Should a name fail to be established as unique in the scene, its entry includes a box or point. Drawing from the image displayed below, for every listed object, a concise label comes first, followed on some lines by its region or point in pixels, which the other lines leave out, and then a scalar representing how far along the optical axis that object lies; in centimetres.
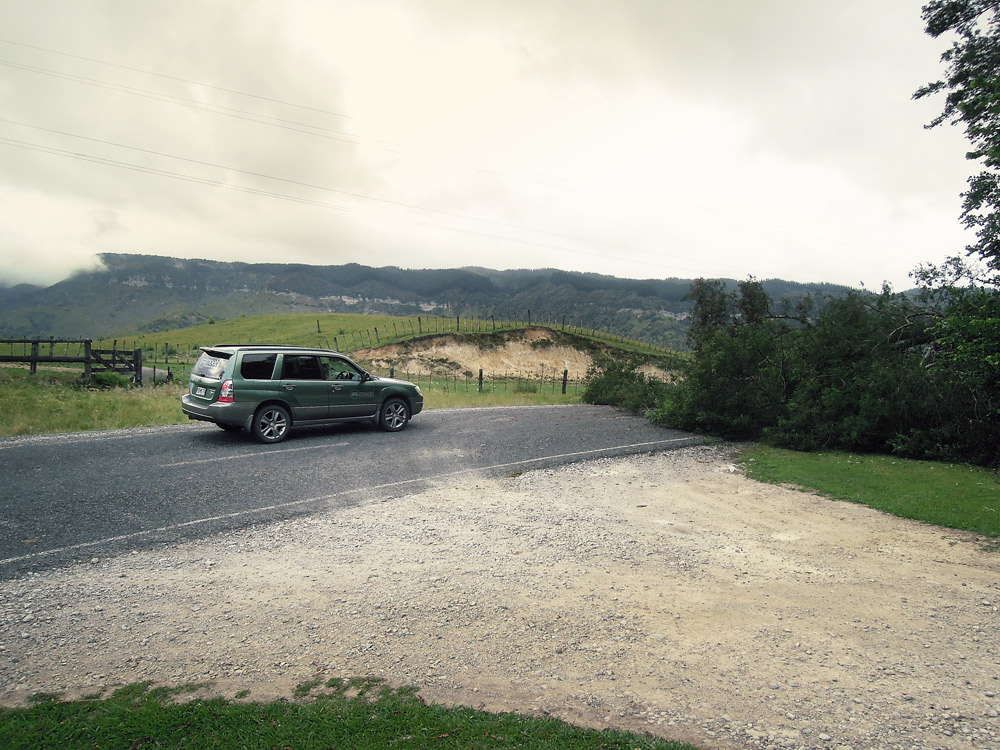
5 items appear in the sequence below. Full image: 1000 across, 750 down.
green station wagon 1189
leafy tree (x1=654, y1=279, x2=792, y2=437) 1548
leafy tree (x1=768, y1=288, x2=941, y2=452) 1301
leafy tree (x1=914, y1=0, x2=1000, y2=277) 1481
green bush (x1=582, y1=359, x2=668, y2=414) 1923
